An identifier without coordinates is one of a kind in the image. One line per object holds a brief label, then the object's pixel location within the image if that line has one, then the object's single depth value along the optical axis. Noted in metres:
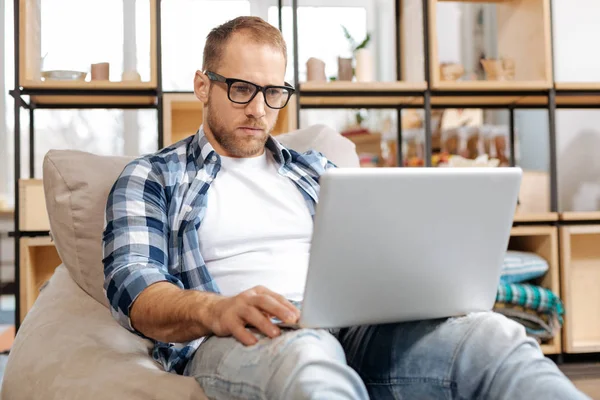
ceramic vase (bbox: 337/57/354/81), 2.81
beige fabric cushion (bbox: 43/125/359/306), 1.42
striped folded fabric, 2.62
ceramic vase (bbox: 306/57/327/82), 2.76
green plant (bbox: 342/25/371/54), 3.18
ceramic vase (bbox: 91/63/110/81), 2.68
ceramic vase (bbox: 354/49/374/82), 2.83
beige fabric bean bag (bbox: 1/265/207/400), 1.04
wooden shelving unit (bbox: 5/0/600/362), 2.57
